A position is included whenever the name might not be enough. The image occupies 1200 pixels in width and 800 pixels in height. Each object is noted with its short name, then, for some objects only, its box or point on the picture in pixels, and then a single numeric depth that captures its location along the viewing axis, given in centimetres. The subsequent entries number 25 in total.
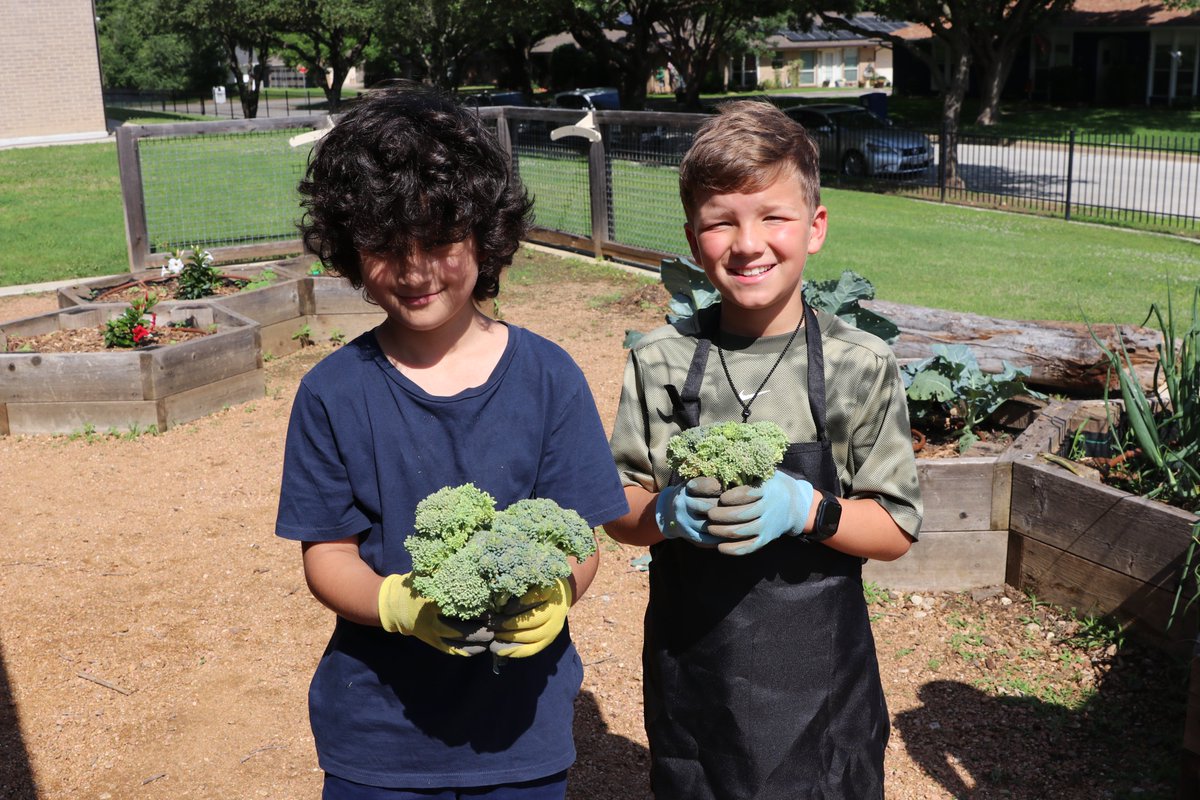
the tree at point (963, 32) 2477
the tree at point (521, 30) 3322
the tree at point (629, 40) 3550
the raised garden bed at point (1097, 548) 404
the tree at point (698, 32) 3428
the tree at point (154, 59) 5616
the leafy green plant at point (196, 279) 869
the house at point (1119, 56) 4141
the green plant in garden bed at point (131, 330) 721
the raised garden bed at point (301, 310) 858
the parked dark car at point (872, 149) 2236
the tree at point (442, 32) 3503
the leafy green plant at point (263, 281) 905
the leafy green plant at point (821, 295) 485
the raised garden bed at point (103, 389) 689
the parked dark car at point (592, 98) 3612
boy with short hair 231
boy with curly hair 212
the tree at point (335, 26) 4319
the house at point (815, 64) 7638
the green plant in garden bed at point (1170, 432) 426
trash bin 3384
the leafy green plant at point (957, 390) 497
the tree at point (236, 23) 4403
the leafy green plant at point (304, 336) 881
